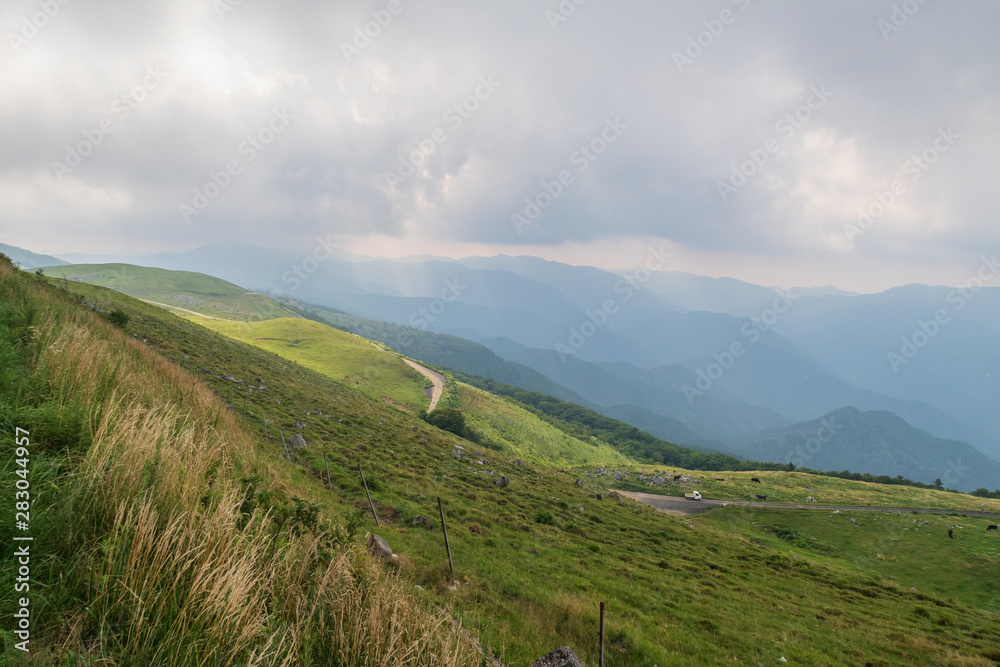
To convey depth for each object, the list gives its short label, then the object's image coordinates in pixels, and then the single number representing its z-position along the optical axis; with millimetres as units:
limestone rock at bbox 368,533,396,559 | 9195
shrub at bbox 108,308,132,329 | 24991
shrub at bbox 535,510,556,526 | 22234
